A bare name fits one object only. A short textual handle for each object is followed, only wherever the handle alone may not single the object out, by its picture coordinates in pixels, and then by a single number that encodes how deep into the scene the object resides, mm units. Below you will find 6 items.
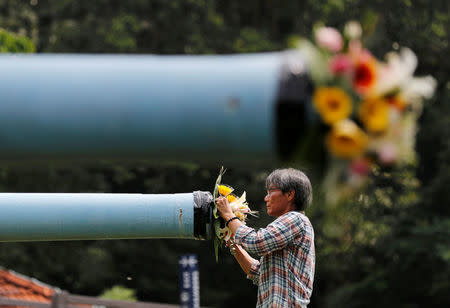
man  18590
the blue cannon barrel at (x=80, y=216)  17616
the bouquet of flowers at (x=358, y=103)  11828
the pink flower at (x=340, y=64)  12062
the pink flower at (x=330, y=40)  12339
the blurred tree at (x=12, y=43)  26344
